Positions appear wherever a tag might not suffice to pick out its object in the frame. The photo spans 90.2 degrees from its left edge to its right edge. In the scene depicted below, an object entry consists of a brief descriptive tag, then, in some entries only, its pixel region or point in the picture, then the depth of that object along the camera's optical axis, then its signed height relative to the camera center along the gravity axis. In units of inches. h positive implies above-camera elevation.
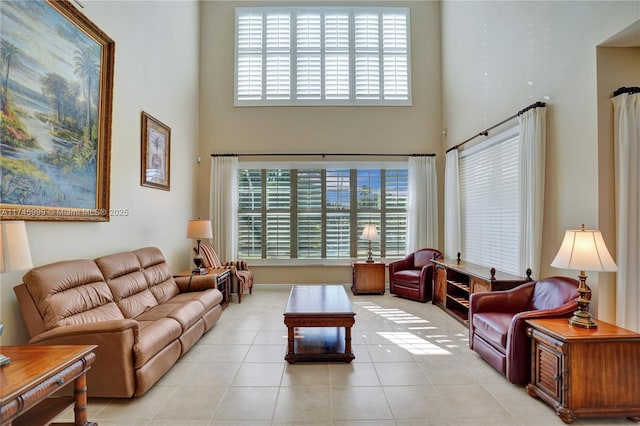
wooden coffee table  124.3 -42.3
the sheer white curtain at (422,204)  250.5 +10.3
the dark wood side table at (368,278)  236.5 -45.5
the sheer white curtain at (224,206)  247.8 +7.8
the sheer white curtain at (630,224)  107.8 -1.9
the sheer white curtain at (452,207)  225.0 +7.5
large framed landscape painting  93.9 +35.2
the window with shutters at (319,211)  258.7 +4.7
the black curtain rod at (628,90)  109.1 +44.1
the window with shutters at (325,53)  259.8 +133.9
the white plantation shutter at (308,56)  259.4 +131.6
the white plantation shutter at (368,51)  260.8 +136.0
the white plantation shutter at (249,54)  259.6 +132.8
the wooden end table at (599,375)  87.7 -43.5
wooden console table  145.0 -35.7
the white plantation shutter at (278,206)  258.7 +8.4
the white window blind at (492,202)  163.5 +8.8
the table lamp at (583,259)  93.0 -12.2
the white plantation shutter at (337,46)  261.0 +140.1
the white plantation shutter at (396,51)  261.7 +136.3
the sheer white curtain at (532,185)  136.9 +14.3
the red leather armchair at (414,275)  215.9 -40.8
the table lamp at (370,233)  236.5 -12.0
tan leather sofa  93.4 -34.7
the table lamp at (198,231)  197.3 -9.4
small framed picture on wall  169.9 +35.6
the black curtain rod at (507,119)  138.8 +49.8
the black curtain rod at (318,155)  255.8 +49.8
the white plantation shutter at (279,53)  259.4 +133.8
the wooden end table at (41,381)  60.2 -34.6
